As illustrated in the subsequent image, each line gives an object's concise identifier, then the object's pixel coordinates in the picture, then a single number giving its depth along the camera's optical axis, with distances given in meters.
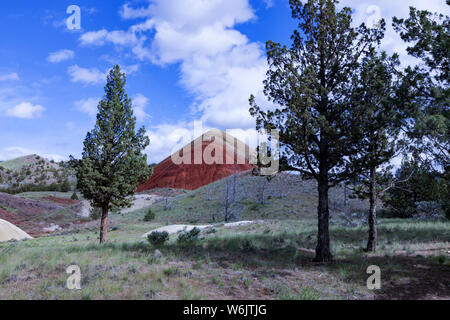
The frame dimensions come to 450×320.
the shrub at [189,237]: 15.85
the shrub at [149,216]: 46.42
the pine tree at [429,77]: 10.85
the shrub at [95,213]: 47.11
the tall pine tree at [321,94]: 12.85
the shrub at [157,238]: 15.10
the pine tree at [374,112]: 12.61
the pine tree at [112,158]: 20.88
